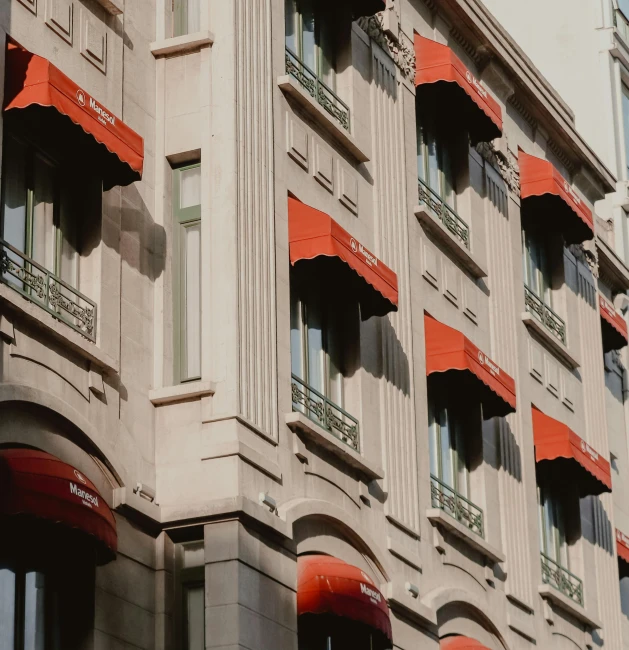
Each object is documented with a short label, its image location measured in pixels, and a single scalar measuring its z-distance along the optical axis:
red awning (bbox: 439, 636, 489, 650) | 26.20
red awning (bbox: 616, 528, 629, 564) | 35.94
